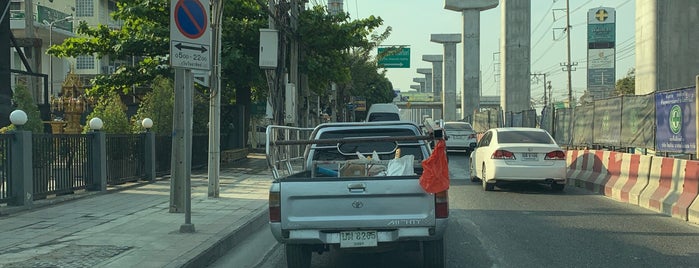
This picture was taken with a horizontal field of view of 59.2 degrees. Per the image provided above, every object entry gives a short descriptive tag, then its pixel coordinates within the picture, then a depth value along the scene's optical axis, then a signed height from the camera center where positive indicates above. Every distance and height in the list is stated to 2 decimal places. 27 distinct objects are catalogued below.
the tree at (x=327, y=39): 21.73 +2.99
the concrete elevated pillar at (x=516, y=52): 40.56 +4.66
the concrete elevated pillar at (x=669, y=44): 19.98 +2.54
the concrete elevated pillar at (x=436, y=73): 96.56 +7.99
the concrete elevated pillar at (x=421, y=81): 134.07 +9.03
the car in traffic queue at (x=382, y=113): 33.47 +0.49
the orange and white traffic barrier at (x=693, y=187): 9.47 -1.07
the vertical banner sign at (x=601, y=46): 54.16 +6.64
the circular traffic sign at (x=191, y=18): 8.36 +1.45
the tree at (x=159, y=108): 18.77 +0.45
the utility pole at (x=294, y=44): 19.94 +2.56
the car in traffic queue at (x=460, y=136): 27.09 -0.63
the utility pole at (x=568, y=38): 53.66 +7.39
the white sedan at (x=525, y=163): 13.27 -0.90
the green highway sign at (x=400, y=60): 52.56 +5.32
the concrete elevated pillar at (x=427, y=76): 121.06 +9.34
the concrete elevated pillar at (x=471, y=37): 53.50 +7.46
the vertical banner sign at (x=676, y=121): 10.87 +0.00
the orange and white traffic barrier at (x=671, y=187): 10.00 -1.15
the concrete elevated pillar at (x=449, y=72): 64.50 +5.55
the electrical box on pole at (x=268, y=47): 15.67 +1.92
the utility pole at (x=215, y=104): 11.99 +0.37
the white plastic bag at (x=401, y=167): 7.12 -0.53
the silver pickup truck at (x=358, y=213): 5.92 -0.88
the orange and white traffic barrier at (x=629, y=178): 11.97 -1.17
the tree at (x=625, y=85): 78.00 +4.74
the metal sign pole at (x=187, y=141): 8.23 -0.27
